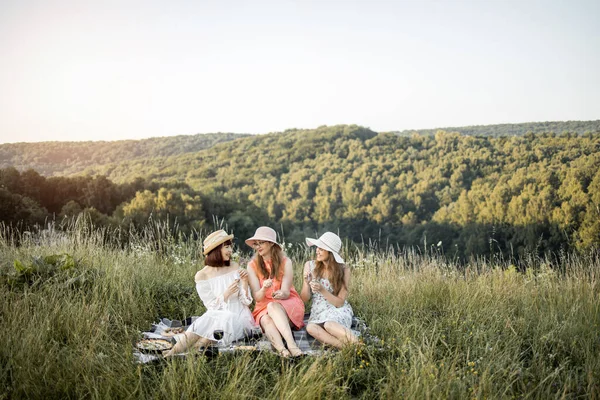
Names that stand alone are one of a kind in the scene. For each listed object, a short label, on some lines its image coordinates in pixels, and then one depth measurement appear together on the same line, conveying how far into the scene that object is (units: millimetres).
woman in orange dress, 4145
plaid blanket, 3716
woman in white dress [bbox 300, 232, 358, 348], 4152
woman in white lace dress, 4039
